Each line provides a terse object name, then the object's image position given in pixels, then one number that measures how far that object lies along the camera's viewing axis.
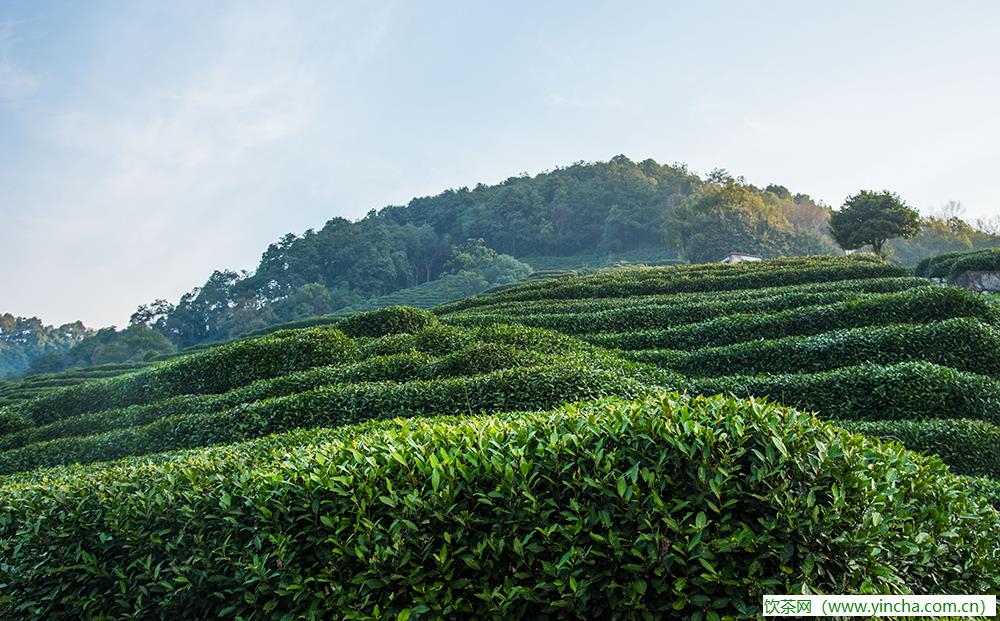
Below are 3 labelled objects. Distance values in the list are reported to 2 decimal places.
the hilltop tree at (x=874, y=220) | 40.06
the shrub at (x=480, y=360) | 11.60
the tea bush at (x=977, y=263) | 25.02
